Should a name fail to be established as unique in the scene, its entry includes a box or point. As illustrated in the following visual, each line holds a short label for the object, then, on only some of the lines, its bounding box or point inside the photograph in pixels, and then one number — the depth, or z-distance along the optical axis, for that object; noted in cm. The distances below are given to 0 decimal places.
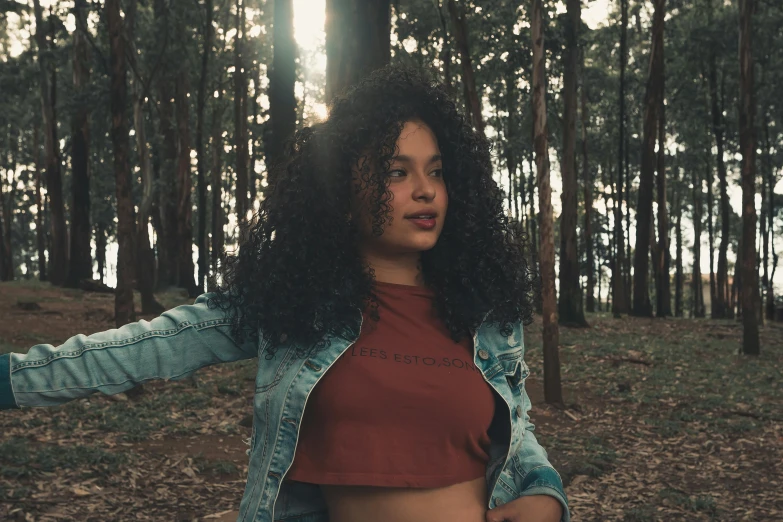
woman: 214
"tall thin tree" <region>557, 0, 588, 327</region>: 1866
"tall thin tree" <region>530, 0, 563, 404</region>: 980
